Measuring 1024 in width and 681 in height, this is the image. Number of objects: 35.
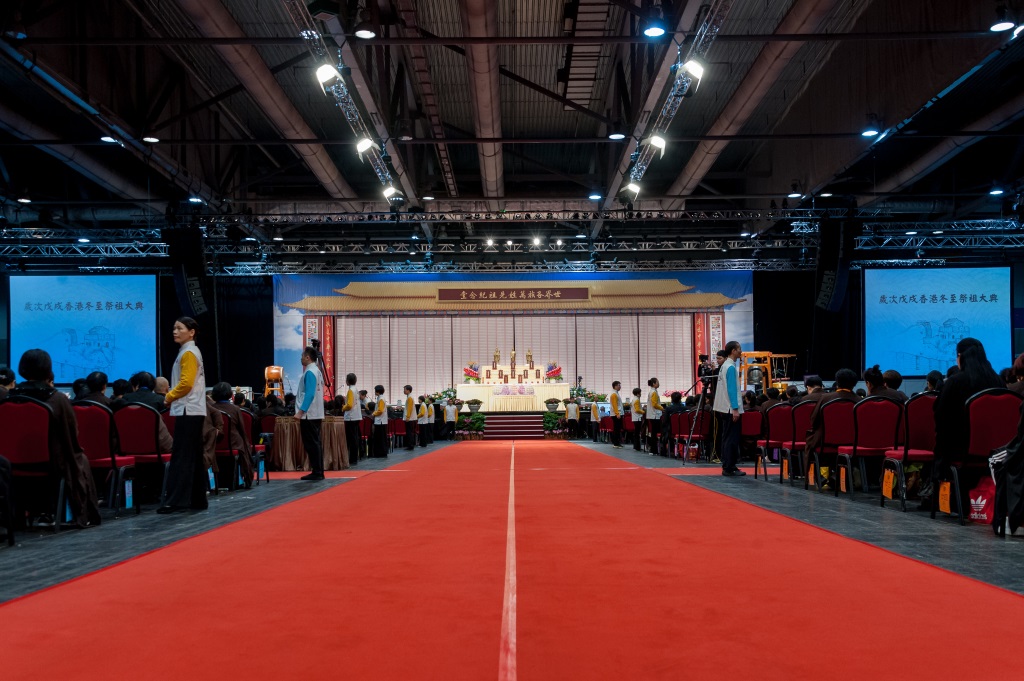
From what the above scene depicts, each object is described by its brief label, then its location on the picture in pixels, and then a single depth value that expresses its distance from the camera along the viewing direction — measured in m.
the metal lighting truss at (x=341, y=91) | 7.77
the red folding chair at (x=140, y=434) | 6.06
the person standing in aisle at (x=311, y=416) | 8.21
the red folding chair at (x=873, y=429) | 6.03
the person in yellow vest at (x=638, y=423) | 15.29
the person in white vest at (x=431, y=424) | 19.56
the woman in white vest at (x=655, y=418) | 13.53
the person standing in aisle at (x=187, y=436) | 5.69
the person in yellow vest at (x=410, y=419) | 16.58
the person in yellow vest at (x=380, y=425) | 13.48
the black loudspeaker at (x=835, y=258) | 14.63
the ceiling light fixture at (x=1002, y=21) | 7.66
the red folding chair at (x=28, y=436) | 4.71
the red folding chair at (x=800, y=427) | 7.24
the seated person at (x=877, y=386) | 6.59
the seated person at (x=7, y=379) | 5.96
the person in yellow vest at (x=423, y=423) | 18.73
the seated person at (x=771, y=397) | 8.07
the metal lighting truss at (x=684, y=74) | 7.83
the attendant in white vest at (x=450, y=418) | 22.00
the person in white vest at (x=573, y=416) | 22.05
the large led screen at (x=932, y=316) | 17.92
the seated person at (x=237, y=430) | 7.32
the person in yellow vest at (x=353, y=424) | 11.34
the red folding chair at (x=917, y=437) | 5.48
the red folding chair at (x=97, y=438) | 5.62
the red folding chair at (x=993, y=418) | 4.54
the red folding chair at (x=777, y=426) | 7.79
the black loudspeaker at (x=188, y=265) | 14.37
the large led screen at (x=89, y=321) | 18.23
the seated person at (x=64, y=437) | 4.77
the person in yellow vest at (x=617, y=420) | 16.25
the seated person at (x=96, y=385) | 6.30
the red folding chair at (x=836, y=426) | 6.44
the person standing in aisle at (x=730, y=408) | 8.29
